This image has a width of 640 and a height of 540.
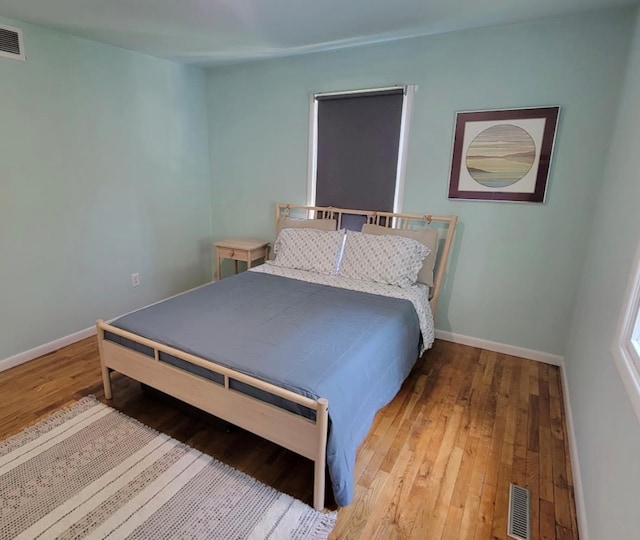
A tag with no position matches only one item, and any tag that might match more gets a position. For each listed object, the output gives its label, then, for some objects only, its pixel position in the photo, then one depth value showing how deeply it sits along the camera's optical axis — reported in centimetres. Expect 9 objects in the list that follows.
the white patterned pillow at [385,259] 272
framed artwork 256
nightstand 357
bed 152
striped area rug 146
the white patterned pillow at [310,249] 300
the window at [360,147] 303
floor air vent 147
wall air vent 232
